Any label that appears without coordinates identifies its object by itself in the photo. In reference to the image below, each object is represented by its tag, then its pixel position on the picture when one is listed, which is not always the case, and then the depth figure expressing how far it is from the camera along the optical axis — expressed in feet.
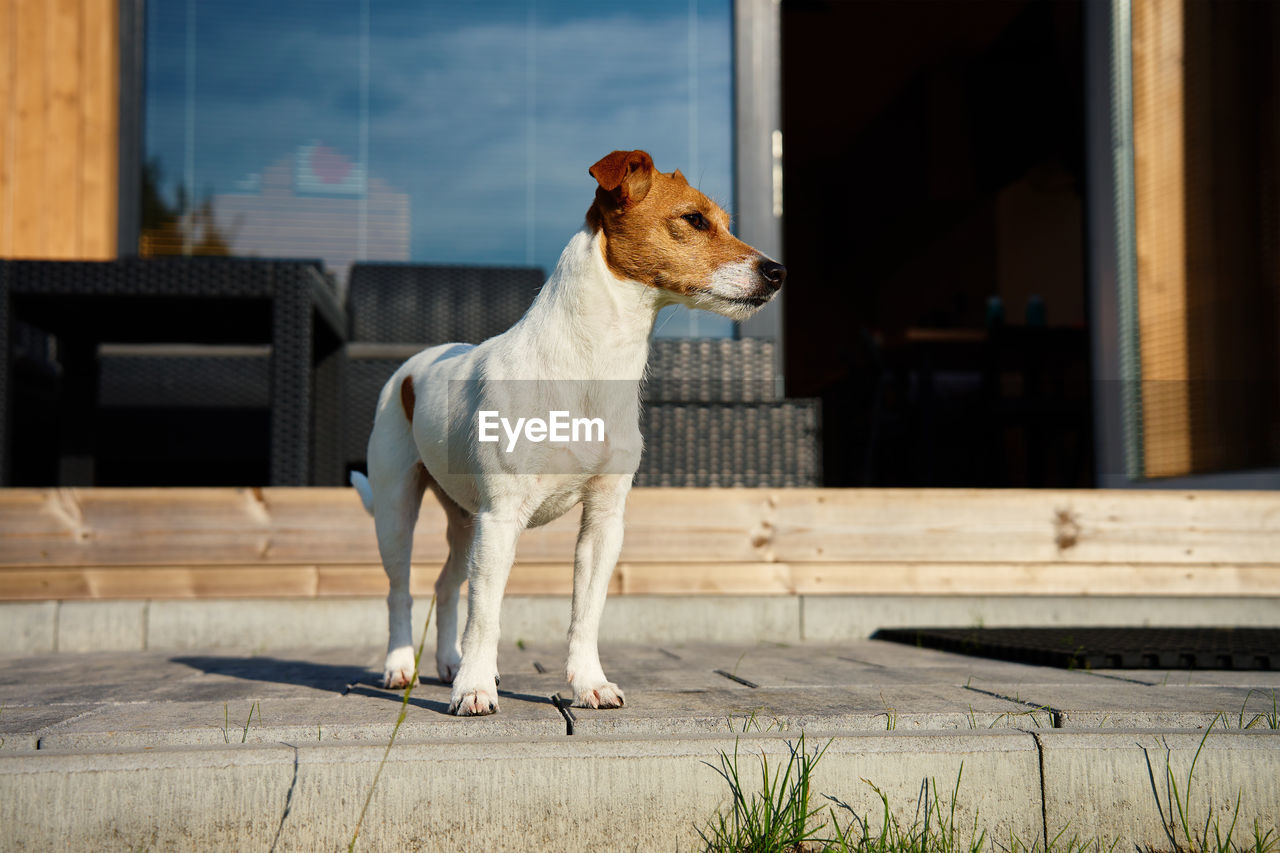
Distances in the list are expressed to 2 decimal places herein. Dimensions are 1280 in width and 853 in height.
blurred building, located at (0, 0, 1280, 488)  15.20
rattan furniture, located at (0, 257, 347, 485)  10.90
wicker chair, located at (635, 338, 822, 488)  12.84
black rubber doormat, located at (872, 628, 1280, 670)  8.83
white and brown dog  6.72
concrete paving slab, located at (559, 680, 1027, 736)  5.88
